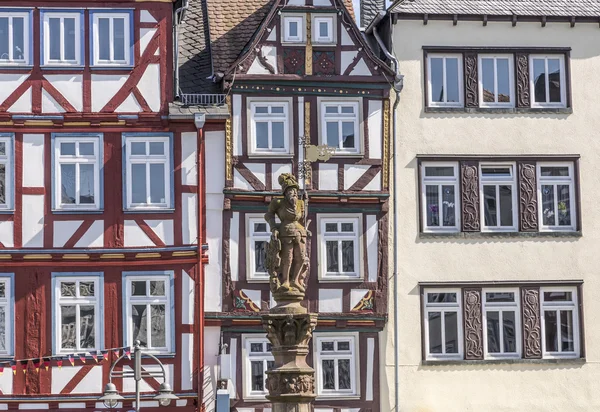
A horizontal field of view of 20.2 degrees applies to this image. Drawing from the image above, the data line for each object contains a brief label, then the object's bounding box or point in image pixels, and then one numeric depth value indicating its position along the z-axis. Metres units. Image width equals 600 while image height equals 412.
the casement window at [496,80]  38.97
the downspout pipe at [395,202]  37.50
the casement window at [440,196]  38.41
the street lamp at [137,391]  30.59
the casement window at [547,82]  39.16
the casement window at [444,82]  38.78
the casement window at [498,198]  38.66
